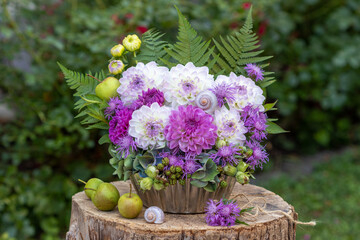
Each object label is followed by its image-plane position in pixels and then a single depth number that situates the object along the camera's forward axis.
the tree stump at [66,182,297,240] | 1.31
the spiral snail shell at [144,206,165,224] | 1.33
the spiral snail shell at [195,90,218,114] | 1.31
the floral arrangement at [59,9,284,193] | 1.31
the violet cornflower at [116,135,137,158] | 1.33
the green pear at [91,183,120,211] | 1.38
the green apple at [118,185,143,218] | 1.34
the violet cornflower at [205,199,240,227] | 1.32
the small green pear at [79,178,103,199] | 1.45
